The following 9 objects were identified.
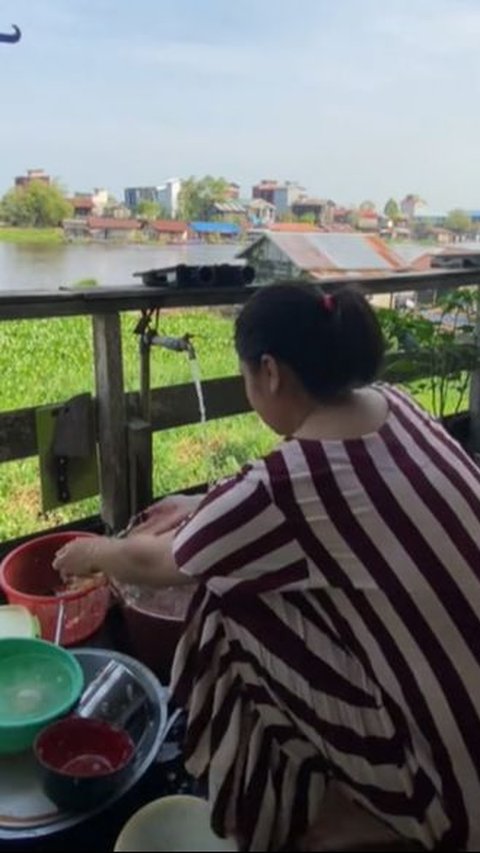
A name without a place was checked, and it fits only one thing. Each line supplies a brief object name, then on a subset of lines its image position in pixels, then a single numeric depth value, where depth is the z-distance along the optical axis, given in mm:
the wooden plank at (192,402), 1957
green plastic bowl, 1279
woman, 921
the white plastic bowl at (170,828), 461
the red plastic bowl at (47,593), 1597
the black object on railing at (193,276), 1798
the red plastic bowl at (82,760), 1154
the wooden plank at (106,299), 1542
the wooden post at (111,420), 1785
